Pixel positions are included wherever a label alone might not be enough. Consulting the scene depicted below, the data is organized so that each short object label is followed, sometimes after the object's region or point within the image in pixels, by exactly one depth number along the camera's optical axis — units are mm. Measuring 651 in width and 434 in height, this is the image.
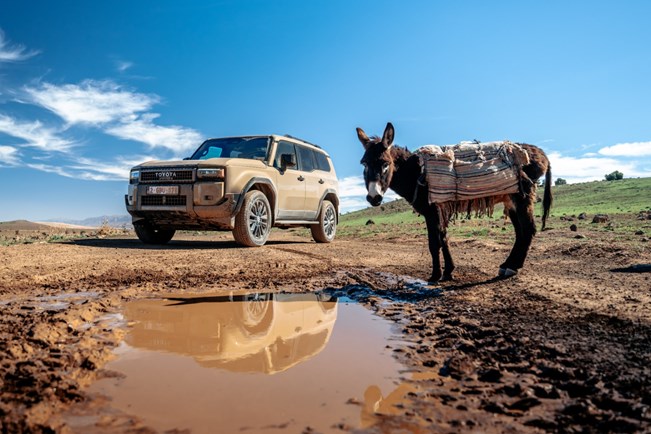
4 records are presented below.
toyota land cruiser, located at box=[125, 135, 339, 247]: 8000
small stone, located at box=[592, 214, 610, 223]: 15234
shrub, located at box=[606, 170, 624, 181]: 39647
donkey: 5352
